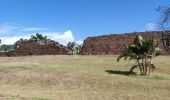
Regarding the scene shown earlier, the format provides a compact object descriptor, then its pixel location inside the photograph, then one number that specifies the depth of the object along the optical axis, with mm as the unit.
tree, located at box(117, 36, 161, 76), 12156
